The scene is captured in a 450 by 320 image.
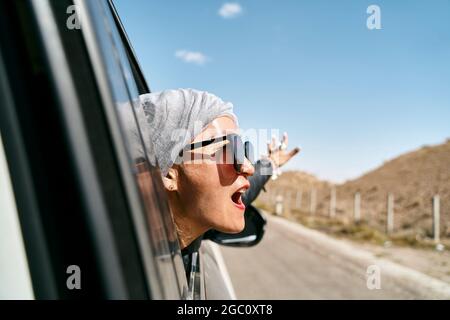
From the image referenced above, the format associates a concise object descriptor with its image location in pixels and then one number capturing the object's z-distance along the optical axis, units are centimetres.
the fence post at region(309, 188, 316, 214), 2459
